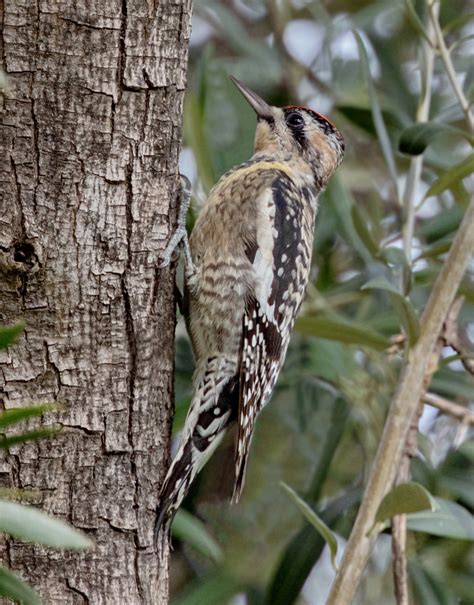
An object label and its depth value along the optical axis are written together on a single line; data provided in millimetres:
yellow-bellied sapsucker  5434
